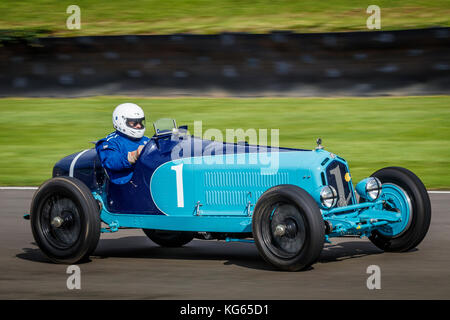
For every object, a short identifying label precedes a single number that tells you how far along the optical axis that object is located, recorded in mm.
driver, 15852
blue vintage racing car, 14000
